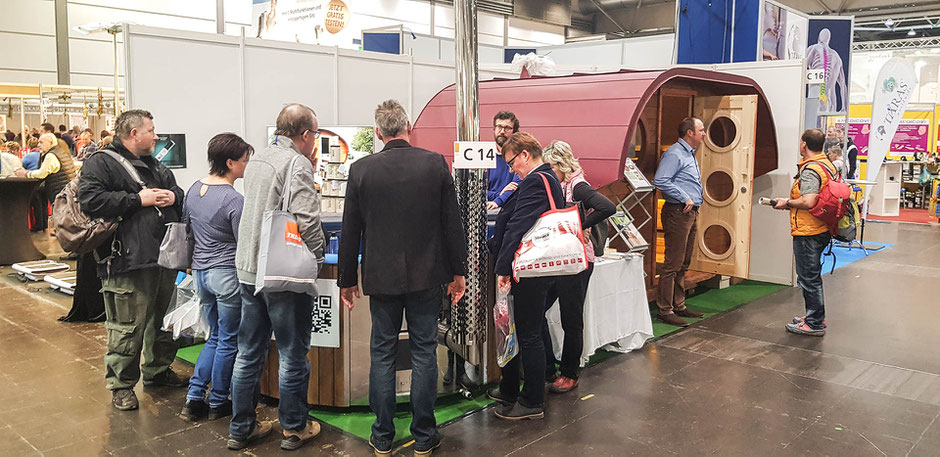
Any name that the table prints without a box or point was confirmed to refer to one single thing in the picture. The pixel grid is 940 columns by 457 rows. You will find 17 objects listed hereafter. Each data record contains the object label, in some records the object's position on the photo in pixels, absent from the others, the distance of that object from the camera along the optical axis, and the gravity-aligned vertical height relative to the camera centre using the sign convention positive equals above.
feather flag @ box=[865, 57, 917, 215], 12.41 +1.20
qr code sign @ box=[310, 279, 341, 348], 3.71 -0.73
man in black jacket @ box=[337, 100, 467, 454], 3.06 -0.34
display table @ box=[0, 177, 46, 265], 7.86 -0.56
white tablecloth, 4.59 -0.89
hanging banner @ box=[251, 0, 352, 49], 8.75 +1.81
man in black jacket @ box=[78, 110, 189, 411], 3.62 -0.32
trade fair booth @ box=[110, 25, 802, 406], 5.42 +0.57
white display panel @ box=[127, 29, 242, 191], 5.45 +0.63
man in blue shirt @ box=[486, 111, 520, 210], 4.96 +0.00
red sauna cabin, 5.32 +0.38
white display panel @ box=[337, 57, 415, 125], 7.00 +0.85
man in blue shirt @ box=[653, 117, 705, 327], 5.62 -0.17
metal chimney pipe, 3.73 -0.14
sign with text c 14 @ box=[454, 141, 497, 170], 3.68 +0.09
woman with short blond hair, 3.93 -0.58
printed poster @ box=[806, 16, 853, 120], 9.30 +1.57
